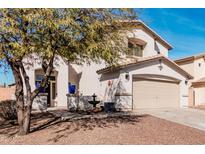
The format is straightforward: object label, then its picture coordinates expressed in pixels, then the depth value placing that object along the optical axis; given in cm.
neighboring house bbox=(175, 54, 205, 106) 1537
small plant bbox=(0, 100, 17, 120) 838
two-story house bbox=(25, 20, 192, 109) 1031
